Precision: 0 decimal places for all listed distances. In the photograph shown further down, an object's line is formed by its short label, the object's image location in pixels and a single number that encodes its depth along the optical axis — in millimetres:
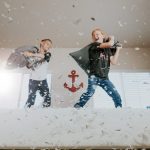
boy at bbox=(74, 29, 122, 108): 2447
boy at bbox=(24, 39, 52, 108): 2761
